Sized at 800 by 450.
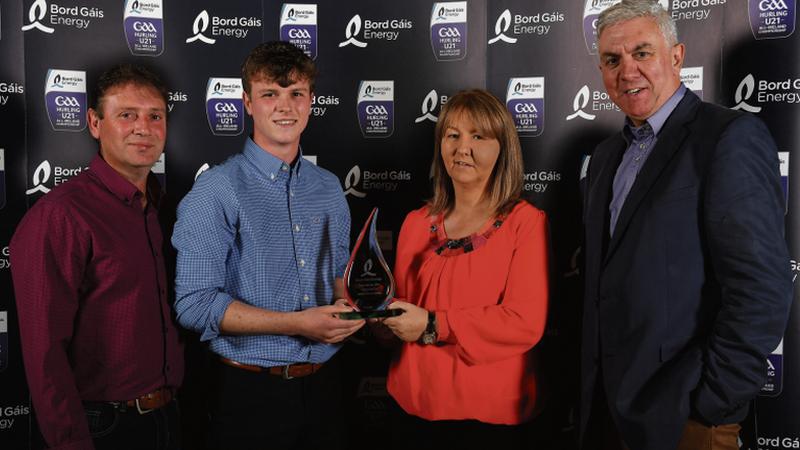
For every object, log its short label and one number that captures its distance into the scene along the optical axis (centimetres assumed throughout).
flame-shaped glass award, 184
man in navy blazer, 152
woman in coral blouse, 191
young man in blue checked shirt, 182
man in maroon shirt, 171
